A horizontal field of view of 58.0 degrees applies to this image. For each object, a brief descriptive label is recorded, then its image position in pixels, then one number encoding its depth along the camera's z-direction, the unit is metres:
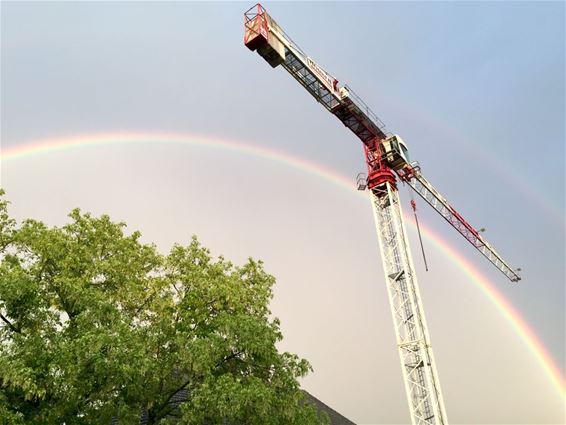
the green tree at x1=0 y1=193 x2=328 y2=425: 14.15
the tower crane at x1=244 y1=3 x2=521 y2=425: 34.41
